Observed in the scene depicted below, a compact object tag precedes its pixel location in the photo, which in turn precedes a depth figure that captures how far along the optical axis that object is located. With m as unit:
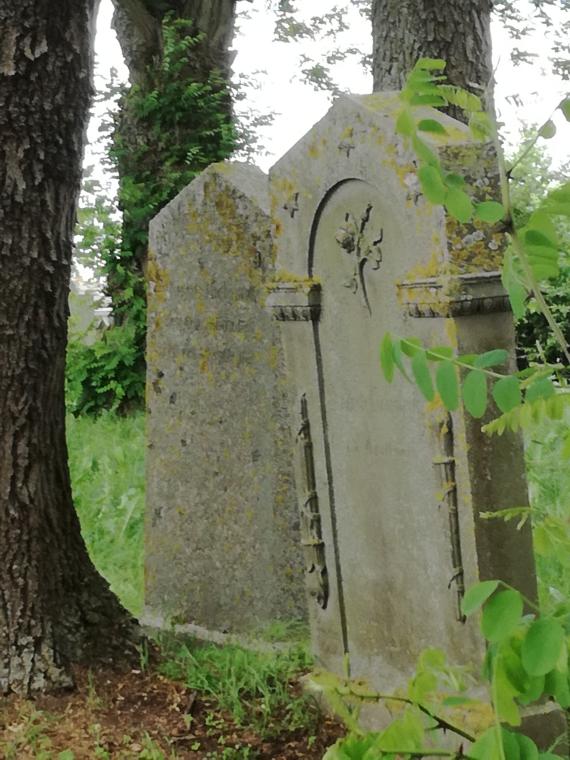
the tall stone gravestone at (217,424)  4.56
